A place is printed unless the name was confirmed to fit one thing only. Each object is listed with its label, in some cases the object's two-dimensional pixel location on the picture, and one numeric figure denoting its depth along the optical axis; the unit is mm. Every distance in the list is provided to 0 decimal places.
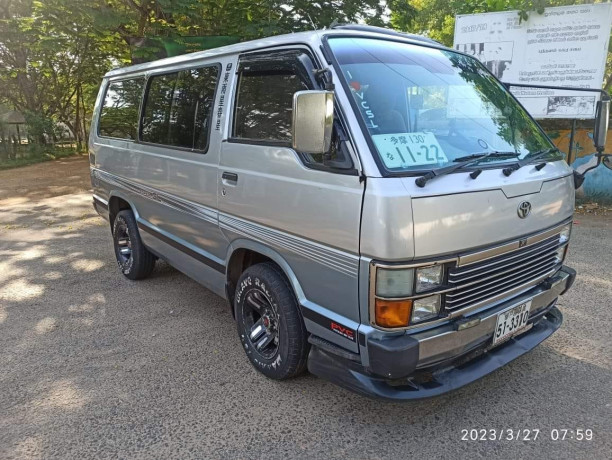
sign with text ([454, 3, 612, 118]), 8008
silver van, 2305
